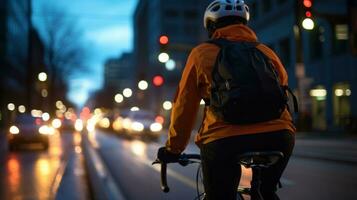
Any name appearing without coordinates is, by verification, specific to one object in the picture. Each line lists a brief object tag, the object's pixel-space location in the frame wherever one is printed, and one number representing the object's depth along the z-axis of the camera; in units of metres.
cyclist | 3.52
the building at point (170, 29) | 97.30
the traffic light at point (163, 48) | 25.62
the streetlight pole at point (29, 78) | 43.53
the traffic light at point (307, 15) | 18.78
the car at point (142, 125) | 36.66
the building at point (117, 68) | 175.14
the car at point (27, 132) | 26.59
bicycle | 3.53
